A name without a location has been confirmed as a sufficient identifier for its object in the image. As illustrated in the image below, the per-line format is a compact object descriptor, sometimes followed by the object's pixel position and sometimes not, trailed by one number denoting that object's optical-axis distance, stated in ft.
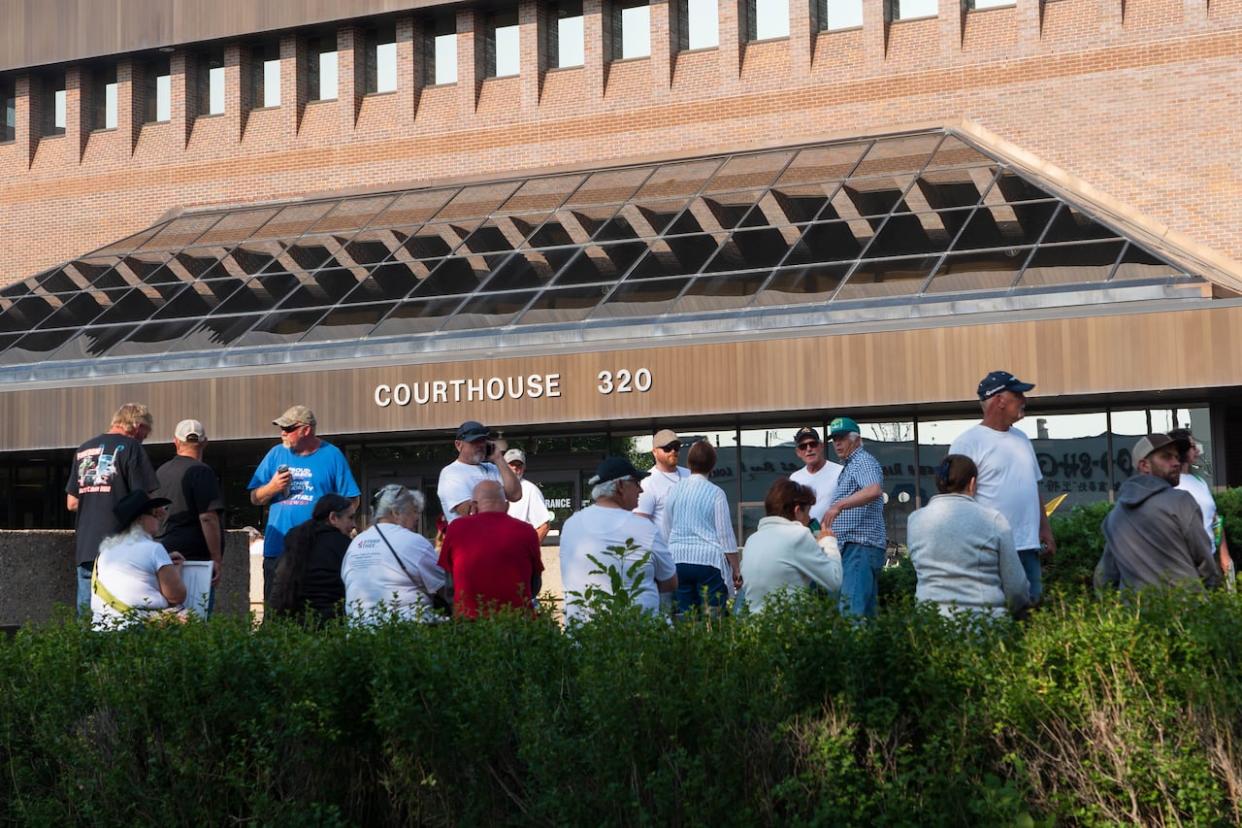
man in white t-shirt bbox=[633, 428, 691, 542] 35.63
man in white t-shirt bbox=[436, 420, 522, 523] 33.40
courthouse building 66.23
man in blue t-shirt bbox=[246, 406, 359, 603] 32.99
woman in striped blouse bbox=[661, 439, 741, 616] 33.78
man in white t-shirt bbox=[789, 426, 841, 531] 35.91
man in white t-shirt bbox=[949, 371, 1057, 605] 28.55
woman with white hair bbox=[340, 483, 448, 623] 27.32
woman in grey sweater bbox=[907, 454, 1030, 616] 23.80
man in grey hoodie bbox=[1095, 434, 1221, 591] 25.70
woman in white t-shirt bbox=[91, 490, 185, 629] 28.48
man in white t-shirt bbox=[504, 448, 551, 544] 40.91
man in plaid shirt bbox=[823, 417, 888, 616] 33.47
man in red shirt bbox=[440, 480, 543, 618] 26.48
